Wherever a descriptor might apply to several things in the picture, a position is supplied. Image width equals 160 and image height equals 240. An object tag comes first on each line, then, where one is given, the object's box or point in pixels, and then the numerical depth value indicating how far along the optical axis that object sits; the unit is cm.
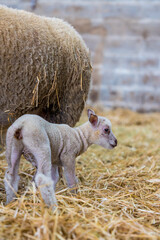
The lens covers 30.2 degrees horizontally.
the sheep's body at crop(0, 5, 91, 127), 210
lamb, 170
